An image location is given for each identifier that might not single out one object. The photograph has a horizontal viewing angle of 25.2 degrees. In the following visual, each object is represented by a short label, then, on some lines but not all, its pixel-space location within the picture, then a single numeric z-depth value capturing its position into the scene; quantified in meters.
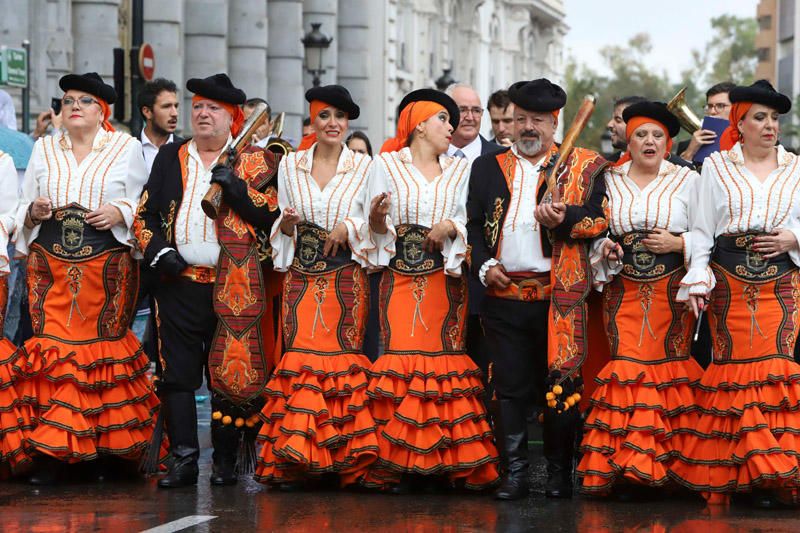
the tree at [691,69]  93.38
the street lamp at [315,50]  25.50
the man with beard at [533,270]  9.78
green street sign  17.56
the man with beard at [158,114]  12.31
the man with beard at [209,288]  10.18
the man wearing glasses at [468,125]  12.24
